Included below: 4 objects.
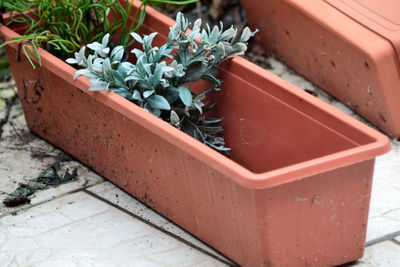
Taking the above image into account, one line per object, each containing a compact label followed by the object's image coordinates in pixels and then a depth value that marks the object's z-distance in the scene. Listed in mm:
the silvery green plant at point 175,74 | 4141
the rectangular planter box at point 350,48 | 4922
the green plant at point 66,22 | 4714
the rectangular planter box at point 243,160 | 3513
